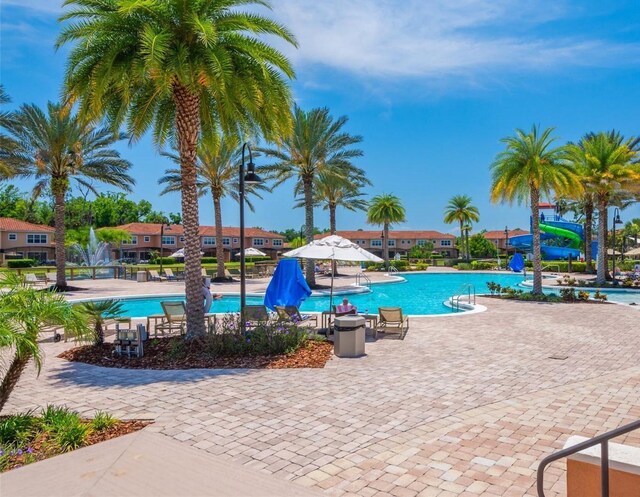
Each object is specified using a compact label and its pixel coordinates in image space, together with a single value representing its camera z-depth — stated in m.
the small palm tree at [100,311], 10.46
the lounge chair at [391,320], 12.26
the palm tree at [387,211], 53.28
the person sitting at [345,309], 12.41
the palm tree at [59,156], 25.70
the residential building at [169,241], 70.31
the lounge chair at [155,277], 35.25
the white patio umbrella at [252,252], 40.85
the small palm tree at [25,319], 5.09
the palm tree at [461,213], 63.88
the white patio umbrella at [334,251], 12.84
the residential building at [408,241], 90.69
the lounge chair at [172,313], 12.64
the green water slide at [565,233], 52.50
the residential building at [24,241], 56.16
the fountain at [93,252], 53.56
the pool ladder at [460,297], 19.75
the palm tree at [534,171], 21.19
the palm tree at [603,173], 26.59
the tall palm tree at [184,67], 10.01
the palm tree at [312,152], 27.17
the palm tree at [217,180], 32.44
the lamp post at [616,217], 31.07
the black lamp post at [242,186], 11.31
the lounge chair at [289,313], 12.42
